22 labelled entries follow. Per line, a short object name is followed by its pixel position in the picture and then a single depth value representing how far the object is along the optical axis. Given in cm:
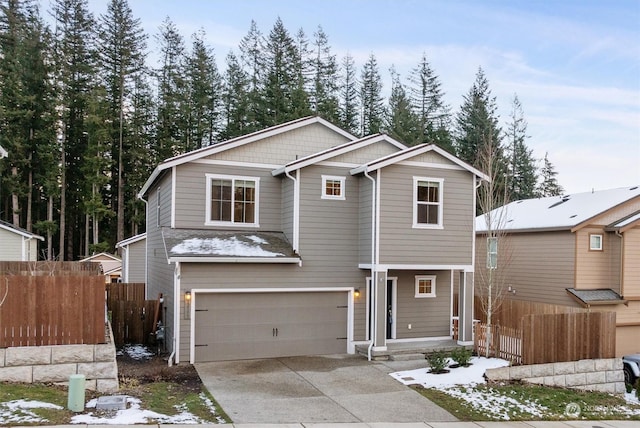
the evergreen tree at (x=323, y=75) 4181
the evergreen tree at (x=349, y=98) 4491
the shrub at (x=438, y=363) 1248
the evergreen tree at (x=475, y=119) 4362
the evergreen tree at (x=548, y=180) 5084
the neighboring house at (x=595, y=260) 1850
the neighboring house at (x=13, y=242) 2355
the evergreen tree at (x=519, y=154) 4578
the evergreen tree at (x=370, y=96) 4606
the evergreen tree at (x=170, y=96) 3819
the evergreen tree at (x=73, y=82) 3659
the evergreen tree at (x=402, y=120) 4156
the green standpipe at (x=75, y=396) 827
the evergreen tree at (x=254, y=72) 3897
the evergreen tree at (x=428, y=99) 4578
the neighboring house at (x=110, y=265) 3048
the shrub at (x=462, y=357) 1281
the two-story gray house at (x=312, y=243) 1421
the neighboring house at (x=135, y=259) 2541
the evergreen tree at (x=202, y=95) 3969
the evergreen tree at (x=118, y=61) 3781
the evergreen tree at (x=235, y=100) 4038
